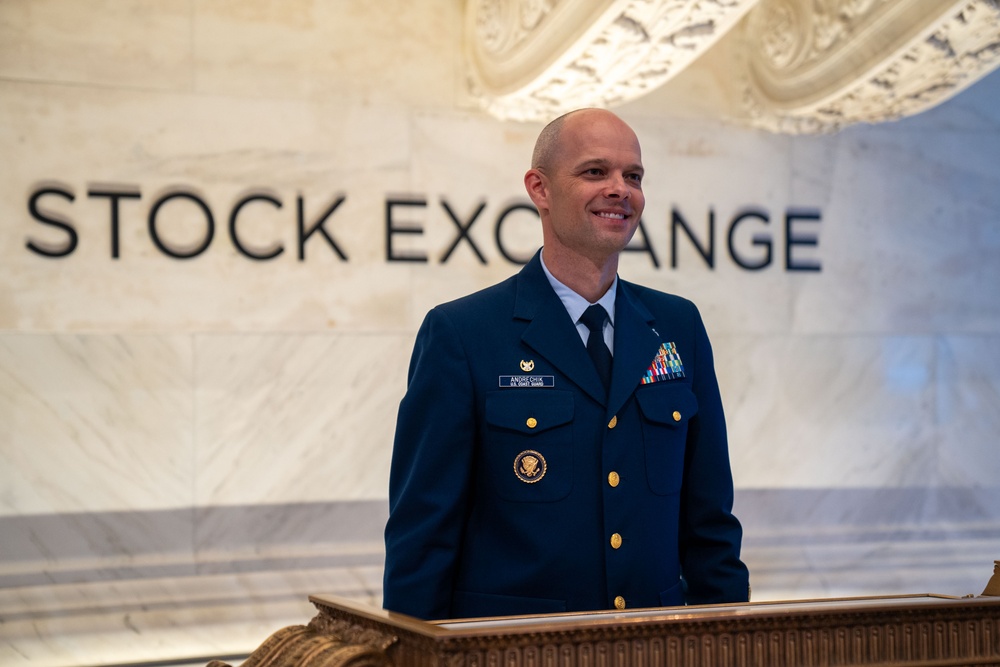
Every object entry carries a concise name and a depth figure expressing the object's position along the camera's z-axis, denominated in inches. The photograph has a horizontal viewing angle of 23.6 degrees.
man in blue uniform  138.7
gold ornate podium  119.3
